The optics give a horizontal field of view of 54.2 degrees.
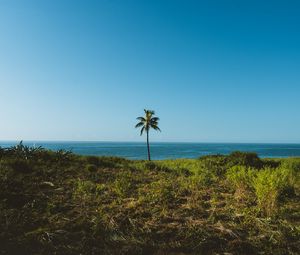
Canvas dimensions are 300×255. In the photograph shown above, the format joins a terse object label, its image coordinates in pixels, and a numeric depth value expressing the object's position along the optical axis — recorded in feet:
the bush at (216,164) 46.74
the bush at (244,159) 55.21
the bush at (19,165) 38.91
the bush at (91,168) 45.01
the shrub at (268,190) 23.83
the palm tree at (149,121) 185.88
